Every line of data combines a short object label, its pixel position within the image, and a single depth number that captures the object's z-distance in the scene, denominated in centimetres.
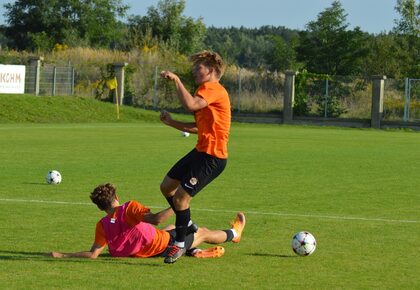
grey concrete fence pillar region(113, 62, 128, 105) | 5400
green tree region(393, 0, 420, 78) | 7262
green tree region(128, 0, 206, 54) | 8881
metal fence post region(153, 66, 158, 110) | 5535
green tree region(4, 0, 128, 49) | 9531
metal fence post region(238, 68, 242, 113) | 5449
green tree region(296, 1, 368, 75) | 8138
